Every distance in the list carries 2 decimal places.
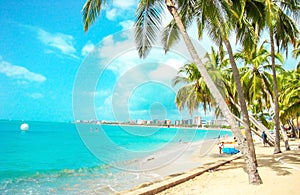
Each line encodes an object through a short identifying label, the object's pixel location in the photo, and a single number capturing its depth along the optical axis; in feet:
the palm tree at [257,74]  53.31
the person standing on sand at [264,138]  74.21
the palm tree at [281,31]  39.03
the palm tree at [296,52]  55.99
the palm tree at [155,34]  21.67
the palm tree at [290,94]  70.67
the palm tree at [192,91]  59.26
